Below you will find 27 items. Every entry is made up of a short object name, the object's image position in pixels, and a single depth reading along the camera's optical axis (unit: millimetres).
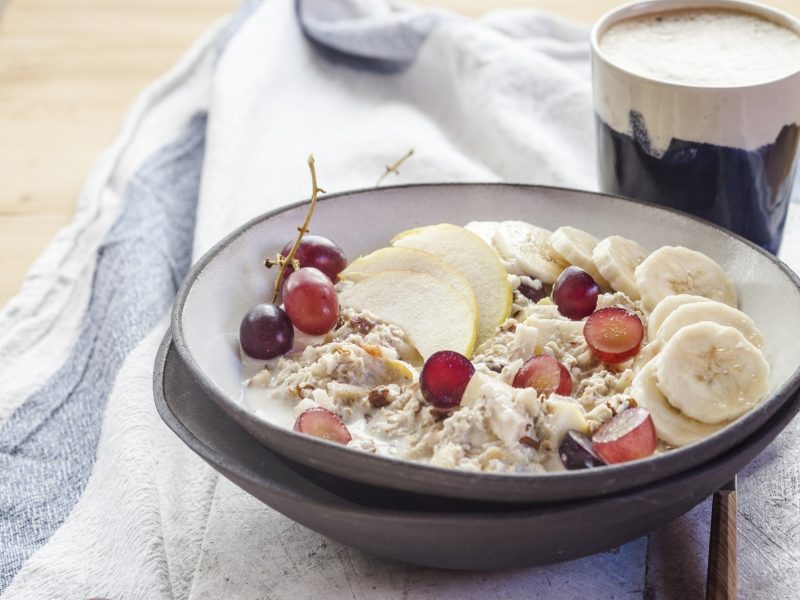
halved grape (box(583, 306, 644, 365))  549
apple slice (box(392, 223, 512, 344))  585
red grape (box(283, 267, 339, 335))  573
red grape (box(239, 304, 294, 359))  569
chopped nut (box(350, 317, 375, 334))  581
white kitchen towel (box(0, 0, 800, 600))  542
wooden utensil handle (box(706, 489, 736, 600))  512
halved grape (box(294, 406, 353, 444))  522
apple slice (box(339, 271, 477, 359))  571
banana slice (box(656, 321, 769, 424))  520
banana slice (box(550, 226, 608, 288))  596
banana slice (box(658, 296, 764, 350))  546
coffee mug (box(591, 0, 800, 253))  634
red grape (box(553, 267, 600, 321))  576
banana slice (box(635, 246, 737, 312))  575
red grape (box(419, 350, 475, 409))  525
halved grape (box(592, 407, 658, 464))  505
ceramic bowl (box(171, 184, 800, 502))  484
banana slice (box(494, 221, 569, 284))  601
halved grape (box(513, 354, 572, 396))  534
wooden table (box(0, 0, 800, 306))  796
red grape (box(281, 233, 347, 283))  602
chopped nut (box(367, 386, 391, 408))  542
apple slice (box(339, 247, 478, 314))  593
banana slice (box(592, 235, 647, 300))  584
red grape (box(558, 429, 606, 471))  501
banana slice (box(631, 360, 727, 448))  517
